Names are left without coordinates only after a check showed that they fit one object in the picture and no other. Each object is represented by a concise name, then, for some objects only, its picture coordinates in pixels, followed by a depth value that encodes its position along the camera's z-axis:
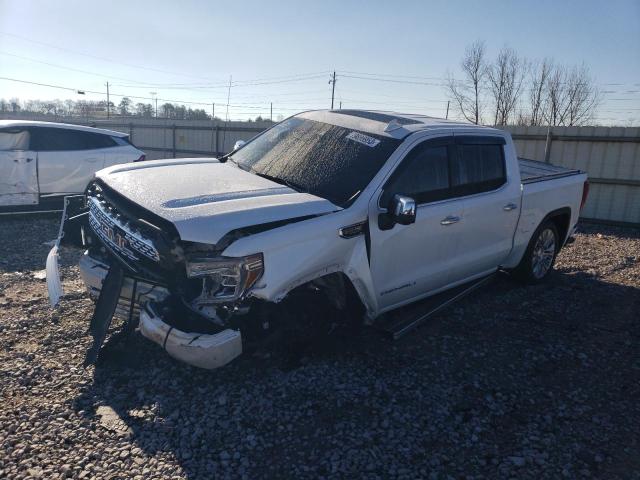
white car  8.29
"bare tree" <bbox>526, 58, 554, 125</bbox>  33.94
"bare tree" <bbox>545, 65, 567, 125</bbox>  33.16
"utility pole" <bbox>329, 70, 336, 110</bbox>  45.25
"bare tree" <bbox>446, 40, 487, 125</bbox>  36.00
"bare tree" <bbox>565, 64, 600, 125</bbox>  32.56
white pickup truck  3.16
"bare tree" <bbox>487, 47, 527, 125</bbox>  34.78
